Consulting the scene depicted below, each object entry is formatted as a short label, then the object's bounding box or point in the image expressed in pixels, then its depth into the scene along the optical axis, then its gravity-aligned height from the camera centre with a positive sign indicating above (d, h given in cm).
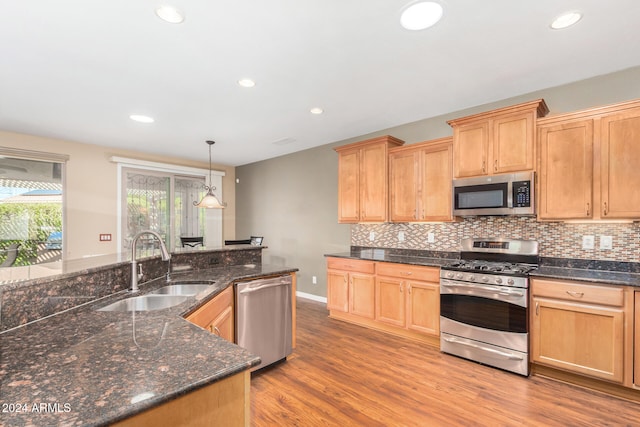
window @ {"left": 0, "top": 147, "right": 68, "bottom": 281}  419 +7
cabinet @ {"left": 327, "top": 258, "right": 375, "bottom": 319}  373 -100
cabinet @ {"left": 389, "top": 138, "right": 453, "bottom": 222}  343 +36
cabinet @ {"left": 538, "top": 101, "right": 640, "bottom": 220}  239 +40
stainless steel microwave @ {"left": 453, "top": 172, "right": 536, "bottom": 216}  281 +16
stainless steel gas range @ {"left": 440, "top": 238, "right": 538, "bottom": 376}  260 -88
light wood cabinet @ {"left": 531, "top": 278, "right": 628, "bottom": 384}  224 -93
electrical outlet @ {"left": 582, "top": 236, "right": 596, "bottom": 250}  272 -29
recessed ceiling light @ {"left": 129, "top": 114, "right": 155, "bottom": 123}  368 +115
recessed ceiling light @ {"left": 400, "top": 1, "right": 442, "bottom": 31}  181 +124
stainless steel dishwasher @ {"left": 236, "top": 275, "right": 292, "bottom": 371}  243 -93
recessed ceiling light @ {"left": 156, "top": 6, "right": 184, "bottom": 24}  183 +123
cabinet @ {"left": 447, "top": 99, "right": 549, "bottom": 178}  280 +71
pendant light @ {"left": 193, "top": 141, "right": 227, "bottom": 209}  450 +12
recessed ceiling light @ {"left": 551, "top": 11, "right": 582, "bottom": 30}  191 +125
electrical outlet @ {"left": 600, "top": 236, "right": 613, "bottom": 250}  264 -28
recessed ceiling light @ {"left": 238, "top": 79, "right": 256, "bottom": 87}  275 +120
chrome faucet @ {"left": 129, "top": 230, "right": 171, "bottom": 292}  186 -34
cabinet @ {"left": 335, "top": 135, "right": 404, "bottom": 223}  391 +42
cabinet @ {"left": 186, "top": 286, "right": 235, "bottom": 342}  171 -69
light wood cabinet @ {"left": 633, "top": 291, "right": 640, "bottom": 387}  217 -97
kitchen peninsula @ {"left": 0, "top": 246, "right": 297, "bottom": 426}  69 -47
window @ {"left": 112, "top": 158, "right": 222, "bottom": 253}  536 +11
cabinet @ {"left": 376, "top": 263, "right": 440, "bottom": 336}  317 -97
